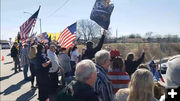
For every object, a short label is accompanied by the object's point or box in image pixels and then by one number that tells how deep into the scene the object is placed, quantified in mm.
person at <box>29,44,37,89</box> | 4621
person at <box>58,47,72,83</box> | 5038
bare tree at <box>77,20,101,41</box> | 42430
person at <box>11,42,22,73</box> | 7994
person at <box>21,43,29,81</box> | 6710
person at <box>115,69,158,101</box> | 1548
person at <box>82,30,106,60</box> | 4229
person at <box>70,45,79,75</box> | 5812
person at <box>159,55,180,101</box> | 1109
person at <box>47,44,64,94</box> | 4252
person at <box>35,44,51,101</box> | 4046
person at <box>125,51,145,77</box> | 3677
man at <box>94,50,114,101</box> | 2109
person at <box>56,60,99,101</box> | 1590
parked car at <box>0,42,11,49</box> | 34430
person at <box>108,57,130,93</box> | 2651
